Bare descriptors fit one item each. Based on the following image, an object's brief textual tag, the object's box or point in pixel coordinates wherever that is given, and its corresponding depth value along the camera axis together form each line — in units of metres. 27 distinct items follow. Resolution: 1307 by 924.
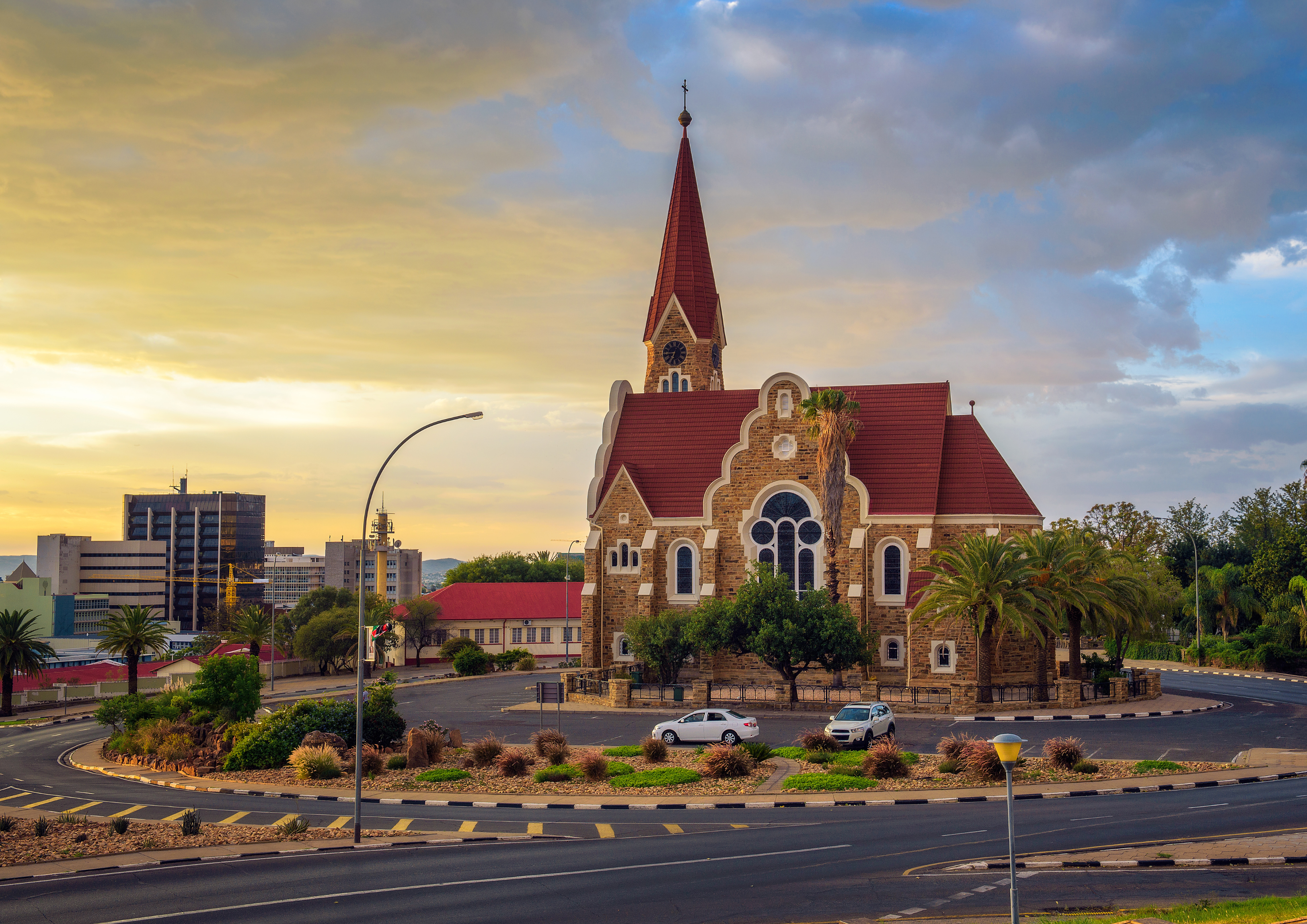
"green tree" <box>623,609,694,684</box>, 51.69
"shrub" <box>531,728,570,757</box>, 31.88
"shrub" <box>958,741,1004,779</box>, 27.77
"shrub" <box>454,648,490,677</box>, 69.94
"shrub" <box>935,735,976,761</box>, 29.39
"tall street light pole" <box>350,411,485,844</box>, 21.47
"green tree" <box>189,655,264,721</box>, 37.78
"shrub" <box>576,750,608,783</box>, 29.19
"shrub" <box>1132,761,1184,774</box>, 28.69
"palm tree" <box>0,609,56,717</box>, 54.94
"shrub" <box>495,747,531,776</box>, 29.95
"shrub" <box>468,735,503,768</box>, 31.52
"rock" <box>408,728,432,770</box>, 31.98
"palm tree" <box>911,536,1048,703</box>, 43.66
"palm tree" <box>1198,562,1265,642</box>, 76.06
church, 54.28
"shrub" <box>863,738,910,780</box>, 28.55
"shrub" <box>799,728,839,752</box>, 32.38
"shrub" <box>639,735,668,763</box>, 31.72
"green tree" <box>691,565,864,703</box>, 46.72
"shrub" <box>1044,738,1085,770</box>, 28.27
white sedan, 34.94
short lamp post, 14.28
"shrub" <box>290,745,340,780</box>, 30.94
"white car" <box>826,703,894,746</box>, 33.81
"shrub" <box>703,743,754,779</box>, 28.95
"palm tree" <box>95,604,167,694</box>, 54.81
